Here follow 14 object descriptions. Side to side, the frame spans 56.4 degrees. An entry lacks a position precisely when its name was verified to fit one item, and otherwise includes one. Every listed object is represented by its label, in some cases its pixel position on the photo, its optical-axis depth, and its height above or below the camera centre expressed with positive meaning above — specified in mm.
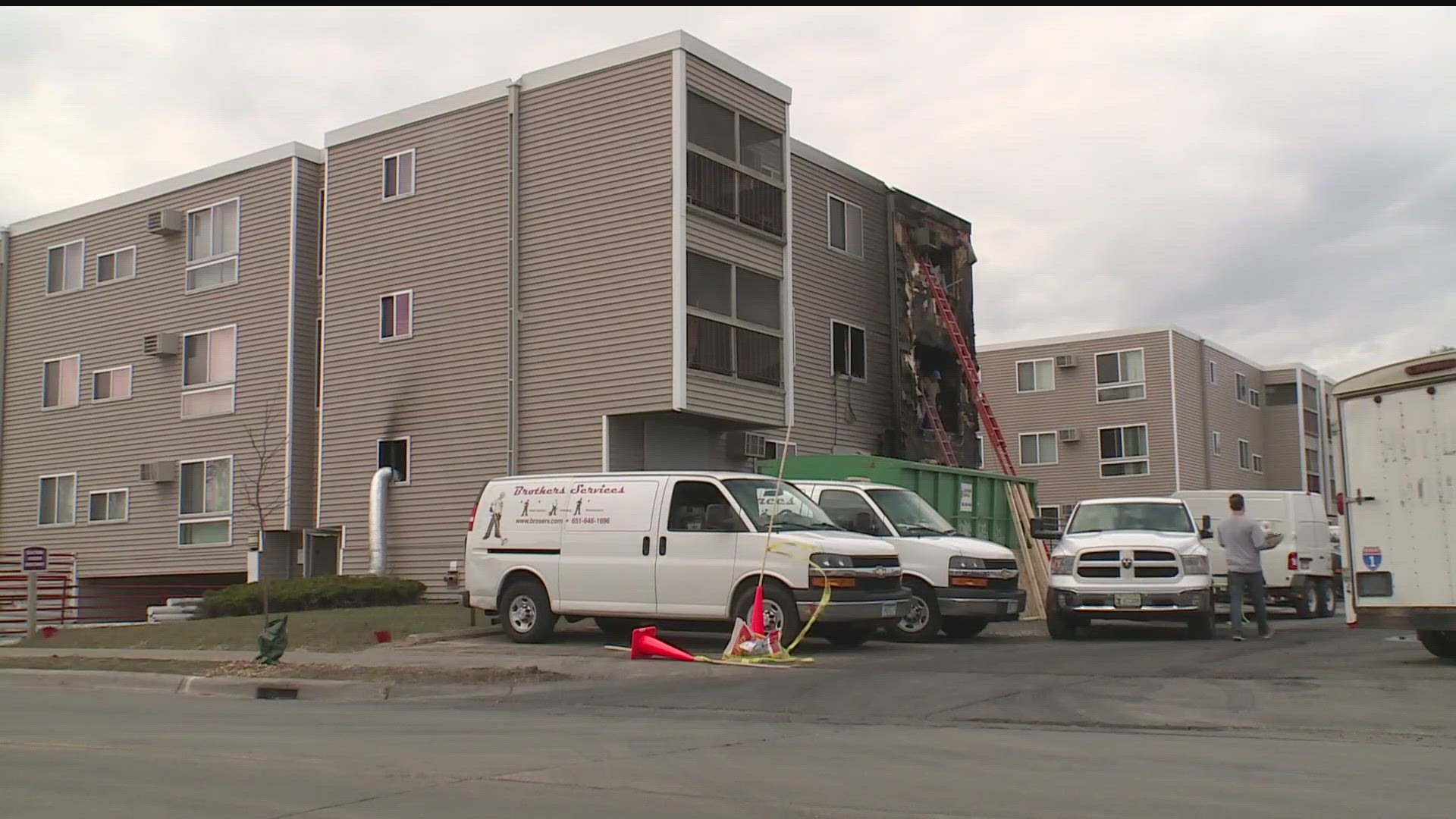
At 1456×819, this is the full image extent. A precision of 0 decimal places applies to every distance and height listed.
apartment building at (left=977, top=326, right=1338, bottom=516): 47000 +4888
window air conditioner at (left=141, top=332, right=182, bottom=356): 30141 +4666
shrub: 22484 -697
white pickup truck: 17344 -410
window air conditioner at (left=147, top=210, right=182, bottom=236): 30359 +7418
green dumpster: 20453 +1045
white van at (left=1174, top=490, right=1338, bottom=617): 25172 -49
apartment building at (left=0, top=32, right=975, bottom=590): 23609 +4747
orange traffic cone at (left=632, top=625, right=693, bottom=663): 14883 -1028
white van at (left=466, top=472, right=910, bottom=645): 15000 -56
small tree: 27734 +1896
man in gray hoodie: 17312 -69
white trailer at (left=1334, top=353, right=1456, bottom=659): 13266 +499
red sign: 20766 -48
